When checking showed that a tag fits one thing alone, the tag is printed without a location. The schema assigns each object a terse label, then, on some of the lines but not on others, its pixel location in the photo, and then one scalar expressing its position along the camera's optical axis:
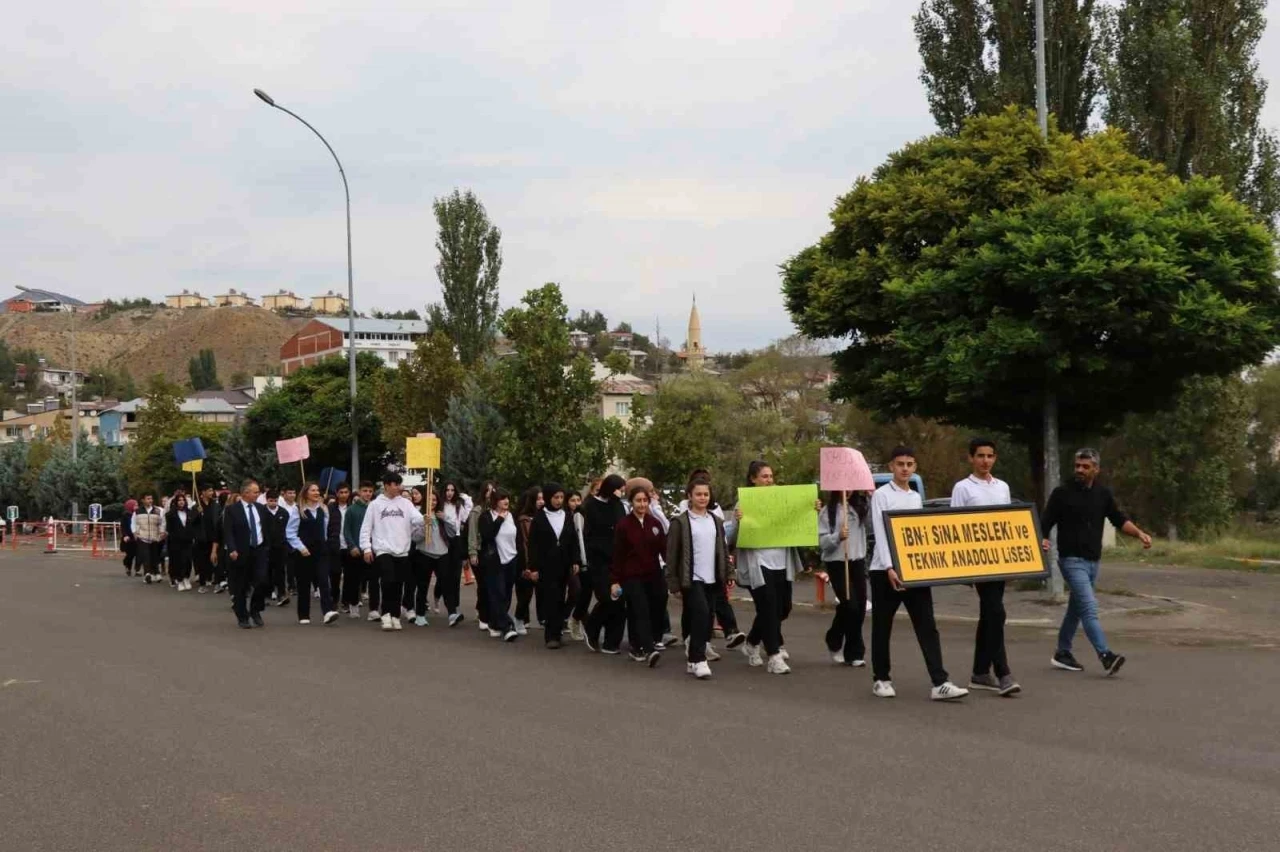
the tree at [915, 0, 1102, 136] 25.89
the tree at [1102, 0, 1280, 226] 27.84
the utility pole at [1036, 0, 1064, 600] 18.19
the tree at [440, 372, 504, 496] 33.50
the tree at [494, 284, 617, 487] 27.58
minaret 156.88
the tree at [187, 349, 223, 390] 184.38
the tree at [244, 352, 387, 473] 51.22
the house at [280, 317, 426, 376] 144.38
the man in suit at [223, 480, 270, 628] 16.83
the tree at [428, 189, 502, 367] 46.03
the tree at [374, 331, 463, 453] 38.00
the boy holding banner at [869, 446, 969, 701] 10.23
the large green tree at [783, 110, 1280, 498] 16.61
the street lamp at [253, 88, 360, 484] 35.09
